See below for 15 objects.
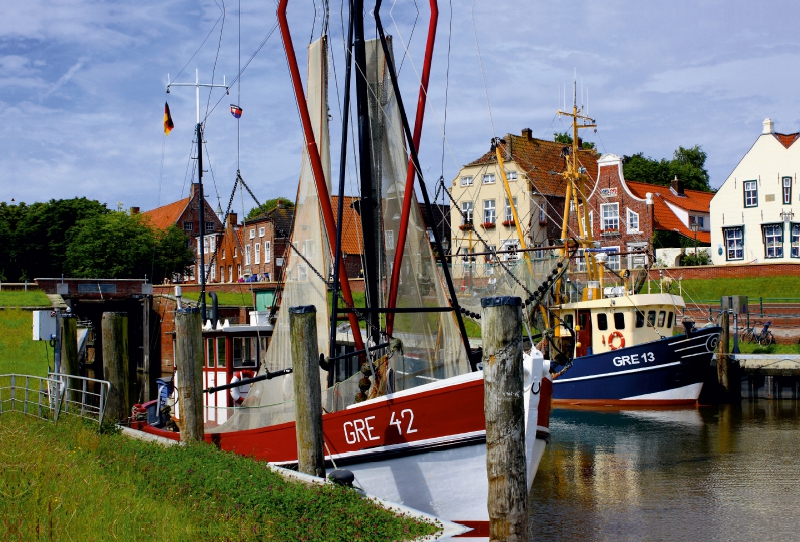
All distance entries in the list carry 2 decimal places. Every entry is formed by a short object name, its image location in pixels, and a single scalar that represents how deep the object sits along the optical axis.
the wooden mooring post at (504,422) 8.58
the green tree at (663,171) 71.81
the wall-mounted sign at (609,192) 50.62
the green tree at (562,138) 73.81
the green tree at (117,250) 62.70
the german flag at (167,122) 30.08
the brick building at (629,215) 49.22
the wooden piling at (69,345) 18.50
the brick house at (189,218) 86.31
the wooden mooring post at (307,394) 10.99
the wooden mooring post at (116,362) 15.31
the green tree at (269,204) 79.57
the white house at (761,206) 44.78
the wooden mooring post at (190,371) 12.79
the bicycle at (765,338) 31.91
